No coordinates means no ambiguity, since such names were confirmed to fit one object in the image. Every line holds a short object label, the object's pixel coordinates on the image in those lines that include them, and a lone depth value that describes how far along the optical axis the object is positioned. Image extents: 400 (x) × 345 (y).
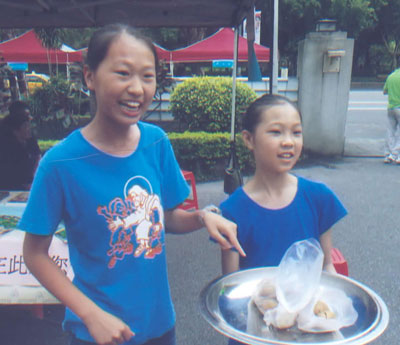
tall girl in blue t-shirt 1.21
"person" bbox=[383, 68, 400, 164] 7.50
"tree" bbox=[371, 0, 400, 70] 28.14
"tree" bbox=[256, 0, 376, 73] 26.55
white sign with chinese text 2.63
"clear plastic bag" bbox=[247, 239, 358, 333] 1.24
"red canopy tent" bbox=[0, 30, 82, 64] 10.80
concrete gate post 7.90
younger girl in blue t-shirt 1.58
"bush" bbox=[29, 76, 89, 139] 10.62
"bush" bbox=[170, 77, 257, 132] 8.13
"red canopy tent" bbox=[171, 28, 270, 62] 9.63
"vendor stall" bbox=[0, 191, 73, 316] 2.58
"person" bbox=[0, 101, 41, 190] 4.14
